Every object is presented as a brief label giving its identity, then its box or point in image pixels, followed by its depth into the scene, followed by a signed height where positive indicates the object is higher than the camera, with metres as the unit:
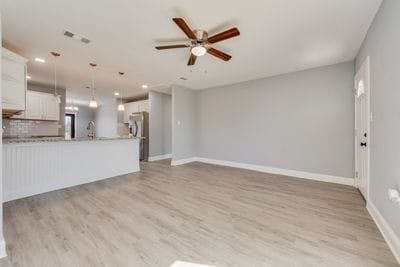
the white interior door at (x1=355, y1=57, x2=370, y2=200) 2.68 +0.13
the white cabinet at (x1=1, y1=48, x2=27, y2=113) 2.72 +0.82
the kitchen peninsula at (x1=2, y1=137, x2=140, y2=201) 2.92 -0.62
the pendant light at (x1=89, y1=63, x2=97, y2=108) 4.01 +0.79
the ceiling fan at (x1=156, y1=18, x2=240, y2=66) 2.19 +1.30
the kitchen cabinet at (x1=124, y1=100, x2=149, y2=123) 7.07 +1.07
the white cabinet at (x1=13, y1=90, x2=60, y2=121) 5.23 +0.76
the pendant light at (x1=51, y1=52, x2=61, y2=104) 3.47 +1.56
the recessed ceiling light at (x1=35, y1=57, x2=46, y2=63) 3.72 +1.58
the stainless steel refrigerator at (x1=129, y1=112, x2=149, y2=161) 6.65 +0.13
